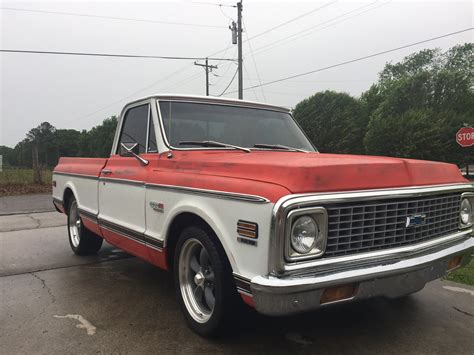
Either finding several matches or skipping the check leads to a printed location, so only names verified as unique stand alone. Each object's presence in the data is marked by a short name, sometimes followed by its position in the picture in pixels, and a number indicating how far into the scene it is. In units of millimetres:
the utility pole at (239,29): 22677
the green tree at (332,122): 36656
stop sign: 12273
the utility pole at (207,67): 33281
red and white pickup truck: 2314
